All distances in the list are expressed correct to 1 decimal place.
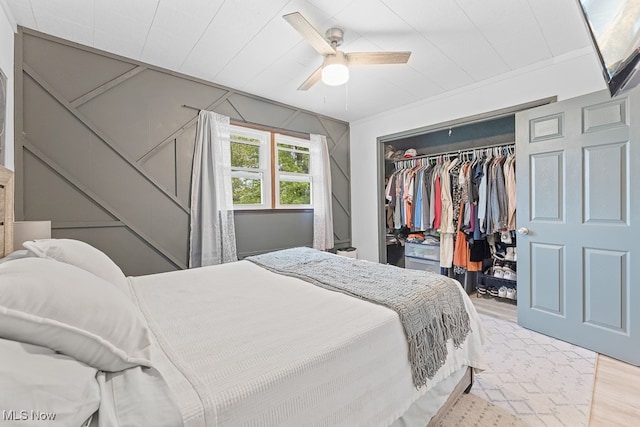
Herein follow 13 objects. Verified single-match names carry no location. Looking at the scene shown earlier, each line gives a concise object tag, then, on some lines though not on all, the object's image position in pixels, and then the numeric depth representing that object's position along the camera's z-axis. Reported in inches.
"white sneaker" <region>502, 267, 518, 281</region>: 127.1
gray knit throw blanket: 47.5
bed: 23.2
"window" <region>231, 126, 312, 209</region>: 125.0
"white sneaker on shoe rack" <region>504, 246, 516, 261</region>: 127.2
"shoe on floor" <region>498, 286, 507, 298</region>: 129.3
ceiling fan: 75.4
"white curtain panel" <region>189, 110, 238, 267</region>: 109.3
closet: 122.3
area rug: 58.7
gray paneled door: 77.4
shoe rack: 128.0
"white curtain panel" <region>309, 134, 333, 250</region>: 148.0
